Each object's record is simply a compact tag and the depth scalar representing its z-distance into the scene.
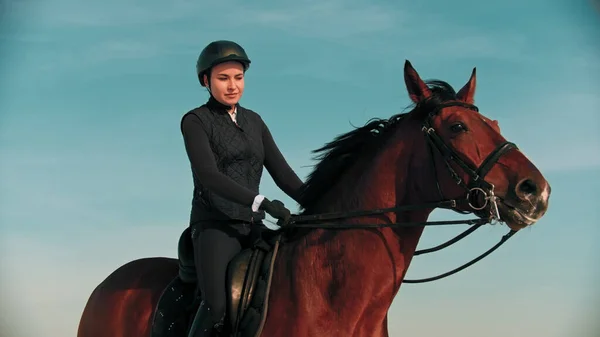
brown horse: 6.30
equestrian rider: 6.94
